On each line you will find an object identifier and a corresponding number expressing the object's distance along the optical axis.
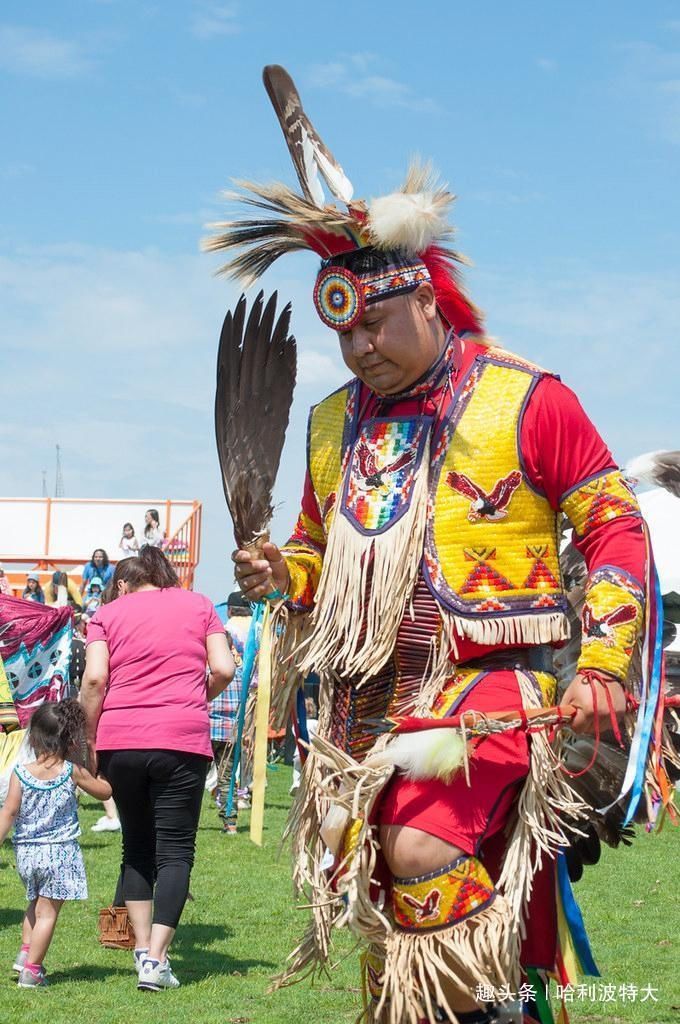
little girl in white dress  5.69
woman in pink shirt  5.64
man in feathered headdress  2.94
